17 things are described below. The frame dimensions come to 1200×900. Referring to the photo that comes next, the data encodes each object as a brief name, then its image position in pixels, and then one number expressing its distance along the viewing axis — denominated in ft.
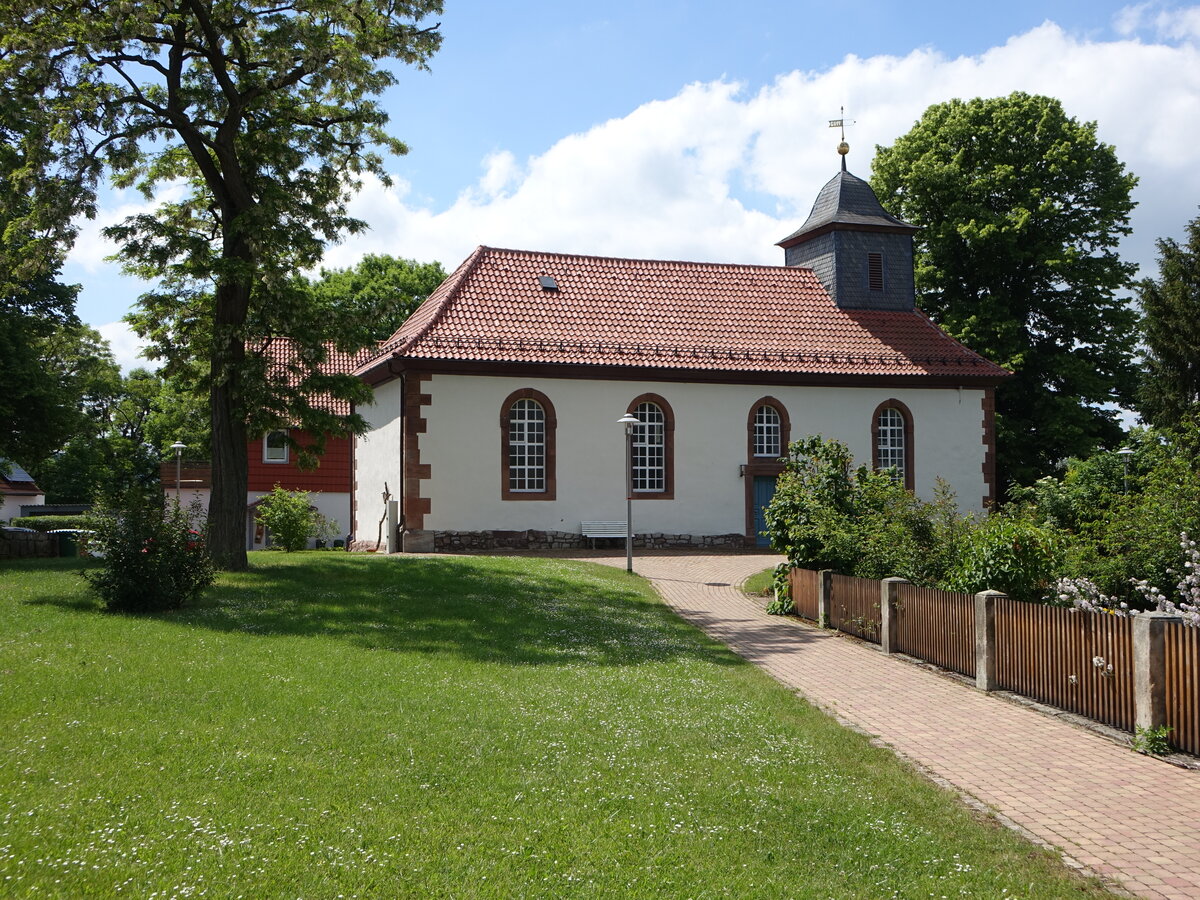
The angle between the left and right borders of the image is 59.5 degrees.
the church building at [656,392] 86.17
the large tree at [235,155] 58.65
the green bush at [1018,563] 41.16
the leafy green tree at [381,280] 158.71
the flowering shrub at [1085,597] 37.65
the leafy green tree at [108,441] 158.51
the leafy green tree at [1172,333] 123.34
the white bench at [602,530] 88.94
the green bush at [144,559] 46.37
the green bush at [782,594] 58.13
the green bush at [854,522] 48.42
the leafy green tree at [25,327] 58.29
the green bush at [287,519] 89.61
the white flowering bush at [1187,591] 34.15
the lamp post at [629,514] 70.38
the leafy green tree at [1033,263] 120.26
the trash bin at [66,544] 81.29
